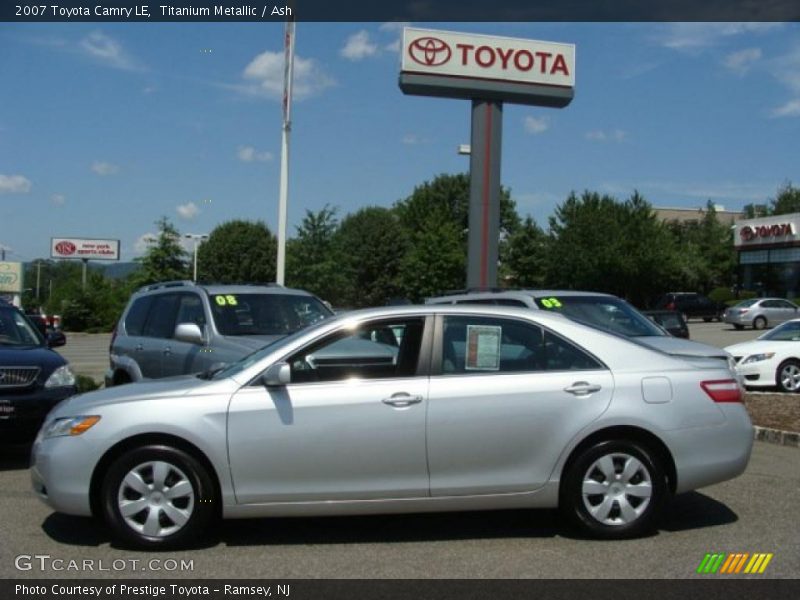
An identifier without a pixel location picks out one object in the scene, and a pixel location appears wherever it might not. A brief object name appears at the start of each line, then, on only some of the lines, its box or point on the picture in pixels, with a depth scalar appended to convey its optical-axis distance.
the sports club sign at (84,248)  88.06
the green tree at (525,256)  66.06
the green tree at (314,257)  37.41
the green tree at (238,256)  68.56
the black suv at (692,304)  43.38
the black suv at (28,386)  7.85
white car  13.78
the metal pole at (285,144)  18.08
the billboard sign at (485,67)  25.42
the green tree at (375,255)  65.31
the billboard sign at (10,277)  76.38
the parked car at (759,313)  34.72
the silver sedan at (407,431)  5.32
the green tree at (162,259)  40.53
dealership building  47.69
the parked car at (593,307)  10.11
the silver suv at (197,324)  8.78
